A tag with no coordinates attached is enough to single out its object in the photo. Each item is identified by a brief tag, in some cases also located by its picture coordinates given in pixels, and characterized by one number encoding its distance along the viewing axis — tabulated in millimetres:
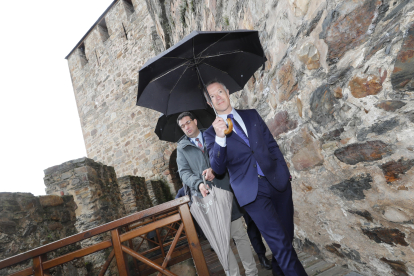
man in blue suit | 1396
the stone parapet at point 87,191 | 3838
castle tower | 8086
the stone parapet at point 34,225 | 2059
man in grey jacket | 1862
